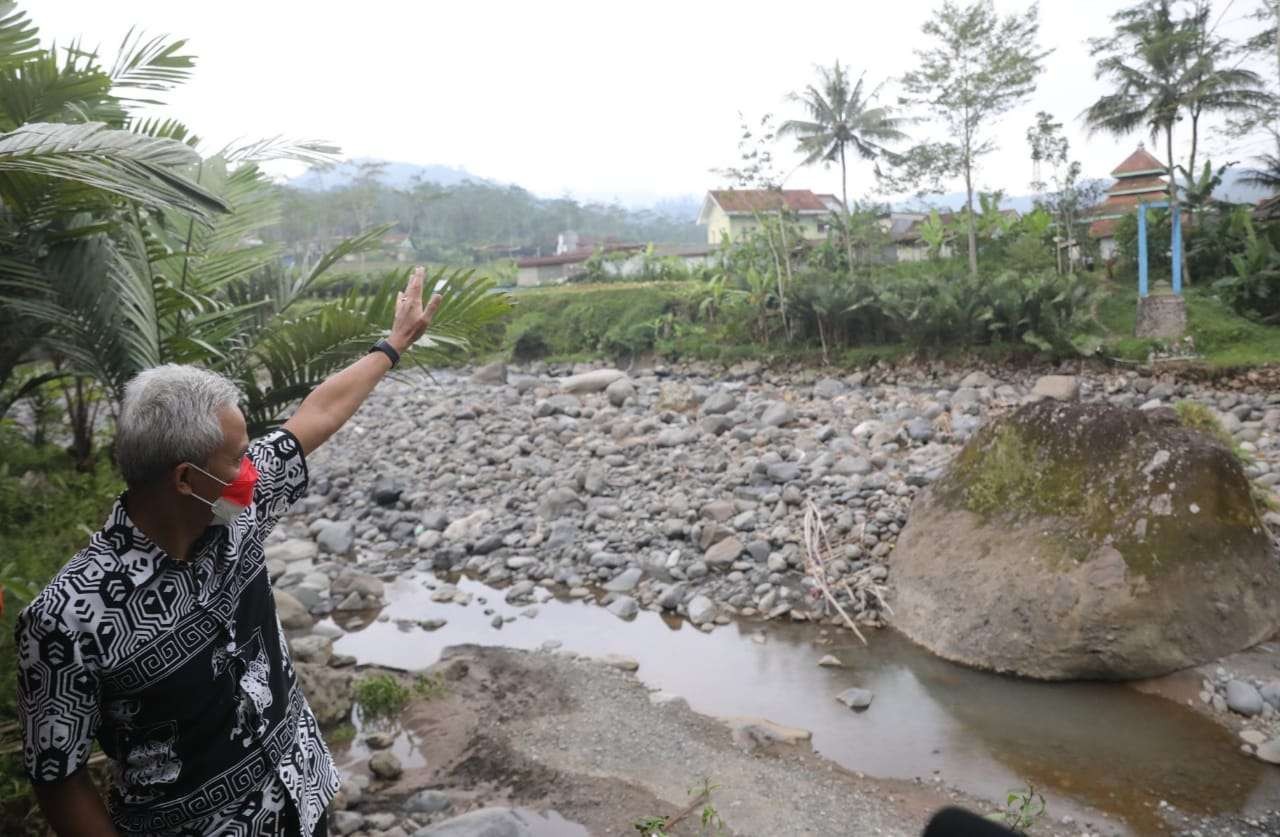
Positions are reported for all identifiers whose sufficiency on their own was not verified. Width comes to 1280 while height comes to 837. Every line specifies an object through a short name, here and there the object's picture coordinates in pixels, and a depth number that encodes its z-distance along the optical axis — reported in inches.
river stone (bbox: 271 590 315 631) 261.3
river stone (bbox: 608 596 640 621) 281.6
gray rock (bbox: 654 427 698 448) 451.5
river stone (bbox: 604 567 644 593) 300.8
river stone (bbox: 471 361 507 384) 809.6
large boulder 210.8
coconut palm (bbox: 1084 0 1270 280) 774.5
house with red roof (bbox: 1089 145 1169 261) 906.7
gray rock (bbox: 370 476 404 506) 420.8
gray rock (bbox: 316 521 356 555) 367.6
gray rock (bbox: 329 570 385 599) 308.7
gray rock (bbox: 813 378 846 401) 639.8
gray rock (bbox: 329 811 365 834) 153.7
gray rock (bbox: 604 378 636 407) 608.1
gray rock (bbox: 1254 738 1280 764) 174.4
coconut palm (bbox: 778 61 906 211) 995.3
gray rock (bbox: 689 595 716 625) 271.9
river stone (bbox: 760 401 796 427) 478.0
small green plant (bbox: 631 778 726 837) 139.4
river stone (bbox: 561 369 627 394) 671.8
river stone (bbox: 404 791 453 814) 162.1
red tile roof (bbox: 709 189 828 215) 872.3
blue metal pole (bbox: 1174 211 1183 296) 658.8
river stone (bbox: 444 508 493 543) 363.3
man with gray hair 58.5
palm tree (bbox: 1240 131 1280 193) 812.0
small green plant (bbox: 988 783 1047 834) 154.3
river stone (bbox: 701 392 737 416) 530.0
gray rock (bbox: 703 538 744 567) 301.0
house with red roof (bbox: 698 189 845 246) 907.4
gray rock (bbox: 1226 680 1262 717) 191.5
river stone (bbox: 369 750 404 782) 176.1
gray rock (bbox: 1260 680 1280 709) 191.9
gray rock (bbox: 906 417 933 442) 419.5
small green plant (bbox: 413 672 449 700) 214.5
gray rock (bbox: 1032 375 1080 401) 505.7
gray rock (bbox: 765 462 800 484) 361.1
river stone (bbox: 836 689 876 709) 211.5
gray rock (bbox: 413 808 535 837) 139.7
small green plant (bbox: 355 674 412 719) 205.5
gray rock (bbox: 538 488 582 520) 367.2
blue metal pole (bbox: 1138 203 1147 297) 657.6
